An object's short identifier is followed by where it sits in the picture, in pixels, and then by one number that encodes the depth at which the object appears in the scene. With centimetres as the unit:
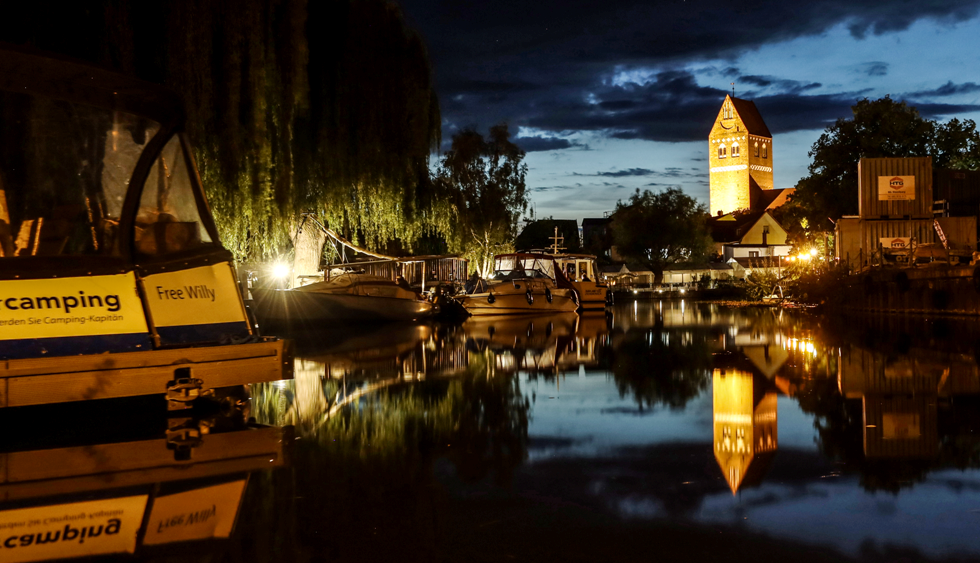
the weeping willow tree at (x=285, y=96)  1423
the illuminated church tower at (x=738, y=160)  14138
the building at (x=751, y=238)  9575
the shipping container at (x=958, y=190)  3875
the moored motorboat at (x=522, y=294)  3038
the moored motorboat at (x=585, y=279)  3662
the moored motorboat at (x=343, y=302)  2281
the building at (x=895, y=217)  3431
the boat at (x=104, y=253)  738
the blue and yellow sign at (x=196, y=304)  800
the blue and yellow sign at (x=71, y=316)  731
